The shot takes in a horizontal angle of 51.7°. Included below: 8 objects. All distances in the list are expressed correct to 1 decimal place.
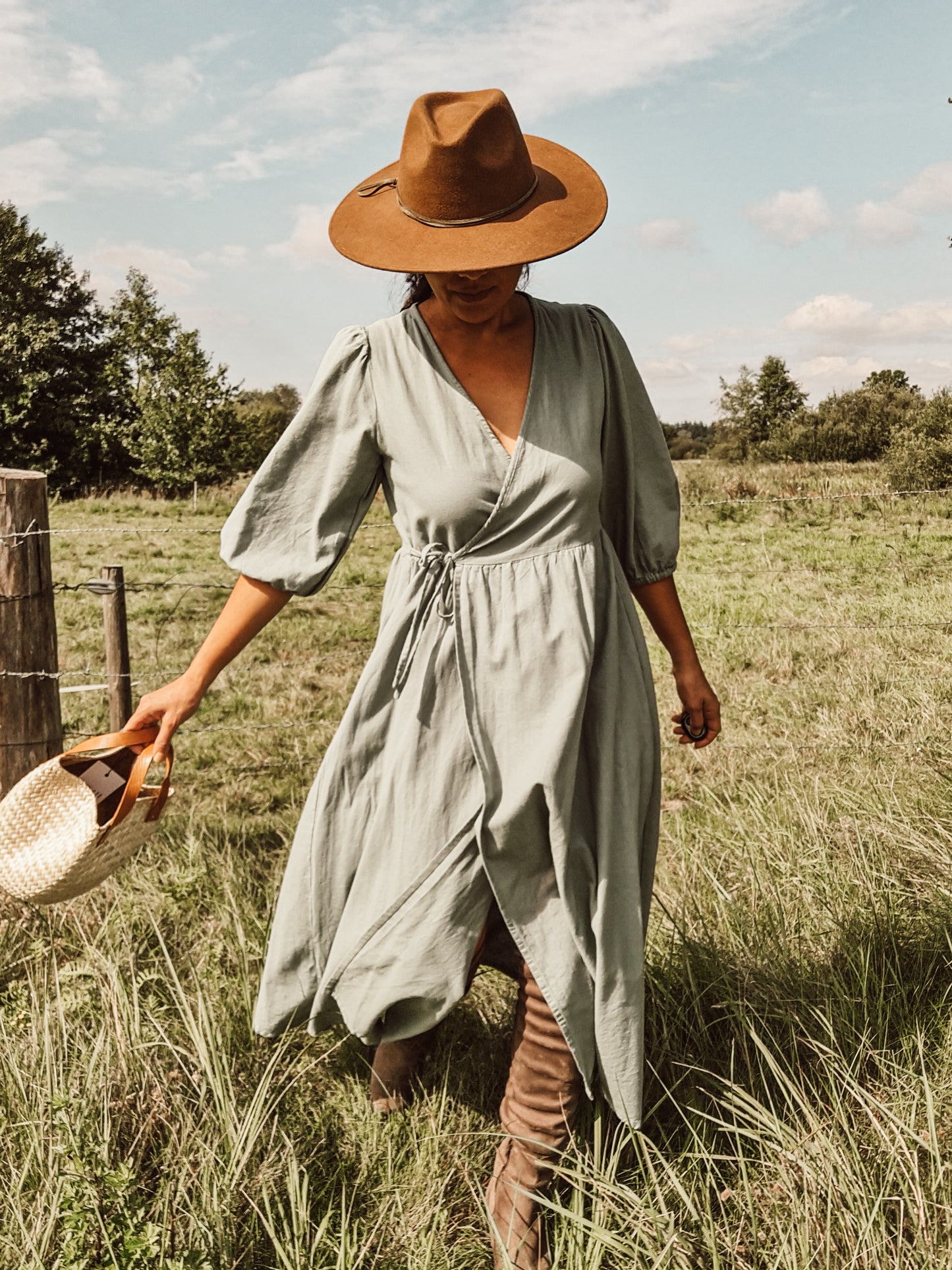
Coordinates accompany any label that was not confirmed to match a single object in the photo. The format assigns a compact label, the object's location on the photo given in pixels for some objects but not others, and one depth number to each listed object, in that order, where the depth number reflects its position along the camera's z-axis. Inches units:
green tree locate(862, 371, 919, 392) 1831.8
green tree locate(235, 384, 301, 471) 1253.1
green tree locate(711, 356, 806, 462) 2092.8
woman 64.9
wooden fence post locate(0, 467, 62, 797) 111.6
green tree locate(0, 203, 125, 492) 1266.0
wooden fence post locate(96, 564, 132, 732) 150.9
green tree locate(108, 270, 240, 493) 1143.6
